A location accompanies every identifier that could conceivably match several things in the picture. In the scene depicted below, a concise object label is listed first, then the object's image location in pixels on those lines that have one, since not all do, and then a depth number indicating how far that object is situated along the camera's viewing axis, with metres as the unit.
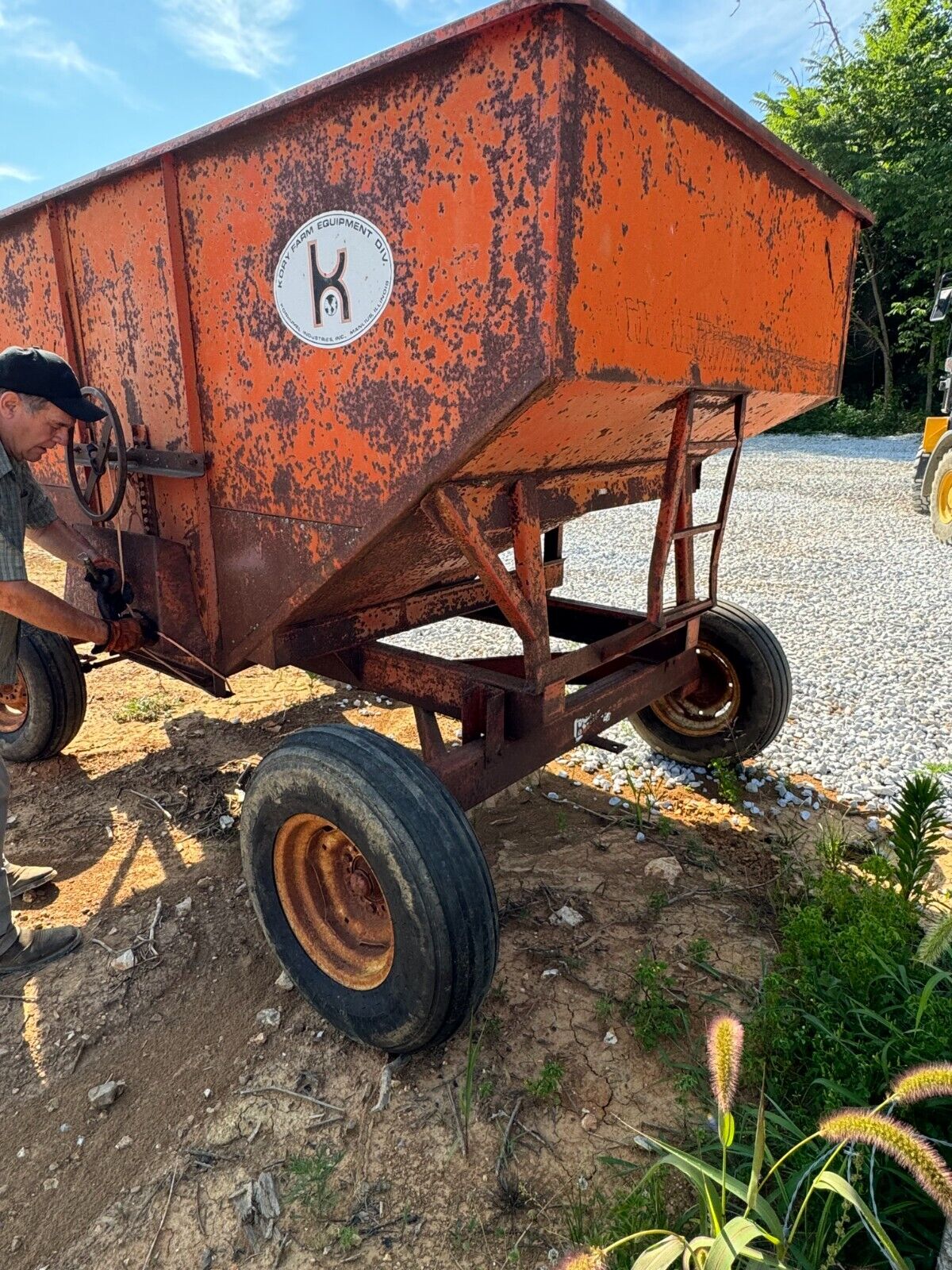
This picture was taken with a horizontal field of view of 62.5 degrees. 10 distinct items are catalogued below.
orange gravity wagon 1.92
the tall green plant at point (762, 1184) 1.13
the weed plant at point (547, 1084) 2.16
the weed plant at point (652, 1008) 2.36
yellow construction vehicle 9.18
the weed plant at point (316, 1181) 1.93
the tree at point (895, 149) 18.98
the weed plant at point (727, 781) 3.59
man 2.55
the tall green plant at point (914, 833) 2.61
